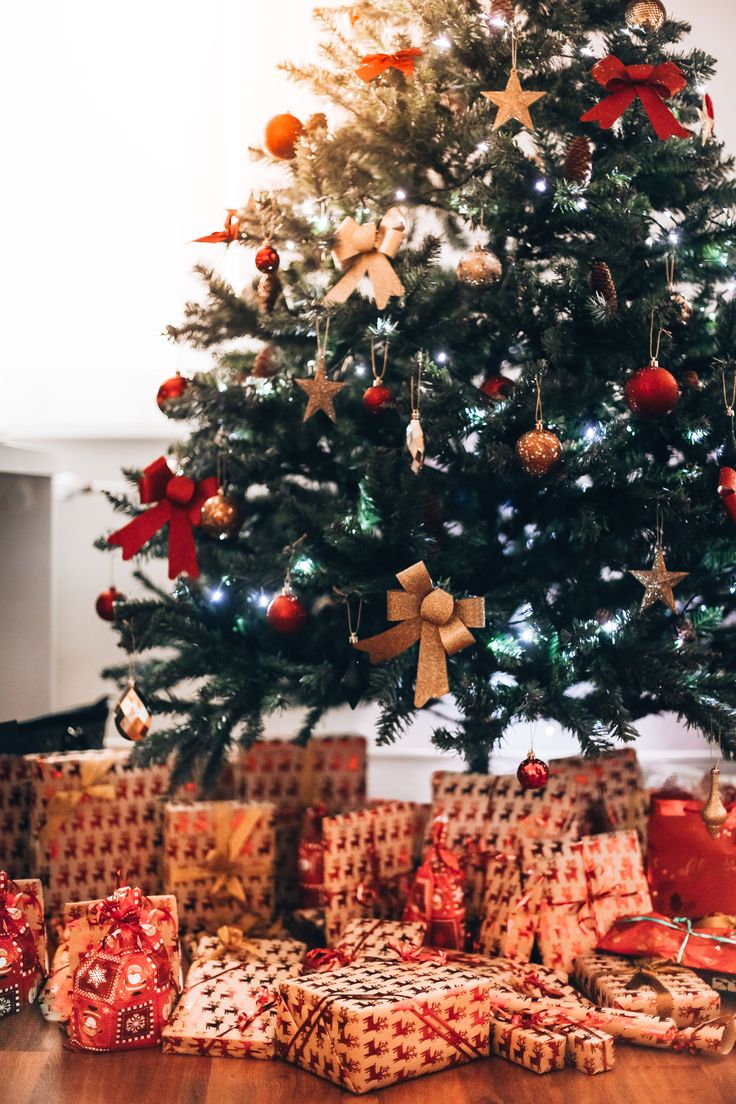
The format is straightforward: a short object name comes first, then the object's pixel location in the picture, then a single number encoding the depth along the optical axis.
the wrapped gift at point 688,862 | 1.46
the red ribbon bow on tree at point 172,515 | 1.42
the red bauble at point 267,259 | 1.39
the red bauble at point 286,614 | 1.33
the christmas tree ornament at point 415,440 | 1.28
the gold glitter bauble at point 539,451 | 1.25
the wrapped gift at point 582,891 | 1.44
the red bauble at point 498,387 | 1.41
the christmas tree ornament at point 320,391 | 1.36
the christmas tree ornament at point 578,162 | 1.30
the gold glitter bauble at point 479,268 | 1.29
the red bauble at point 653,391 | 1.24
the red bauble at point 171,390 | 1.52
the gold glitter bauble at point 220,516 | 1.43
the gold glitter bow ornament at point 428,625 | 1.25
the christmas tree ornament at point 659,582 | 1.29
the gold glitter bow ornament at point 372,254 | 1.32
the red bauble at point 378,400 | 1.35
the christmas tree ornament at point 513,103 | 1.26
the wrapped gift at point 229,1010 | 1.26
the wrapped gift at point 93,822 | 1.58
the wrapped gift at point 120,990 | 1.27
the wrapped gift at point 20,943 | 1.36
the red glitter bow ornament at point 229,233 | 1.46
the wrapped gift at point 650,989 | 1.29
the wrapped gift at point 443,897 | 1.47
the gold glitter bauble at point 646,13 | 1.35
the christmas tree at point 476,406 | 1.29
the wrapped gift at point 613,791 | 1.59
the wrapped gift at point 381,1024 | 1.17
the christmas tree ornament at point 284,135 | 1.45
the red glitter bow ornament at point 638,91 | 1.25
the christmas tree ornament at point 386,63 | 1.34
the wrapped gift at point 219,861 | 1.58
